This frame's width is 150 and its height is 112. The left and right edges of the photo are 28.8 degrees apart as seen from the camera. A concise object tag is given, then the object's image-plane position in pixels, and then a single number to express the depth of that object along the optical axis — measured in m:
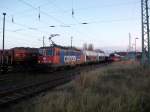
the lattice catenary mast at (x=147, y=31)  29.78
